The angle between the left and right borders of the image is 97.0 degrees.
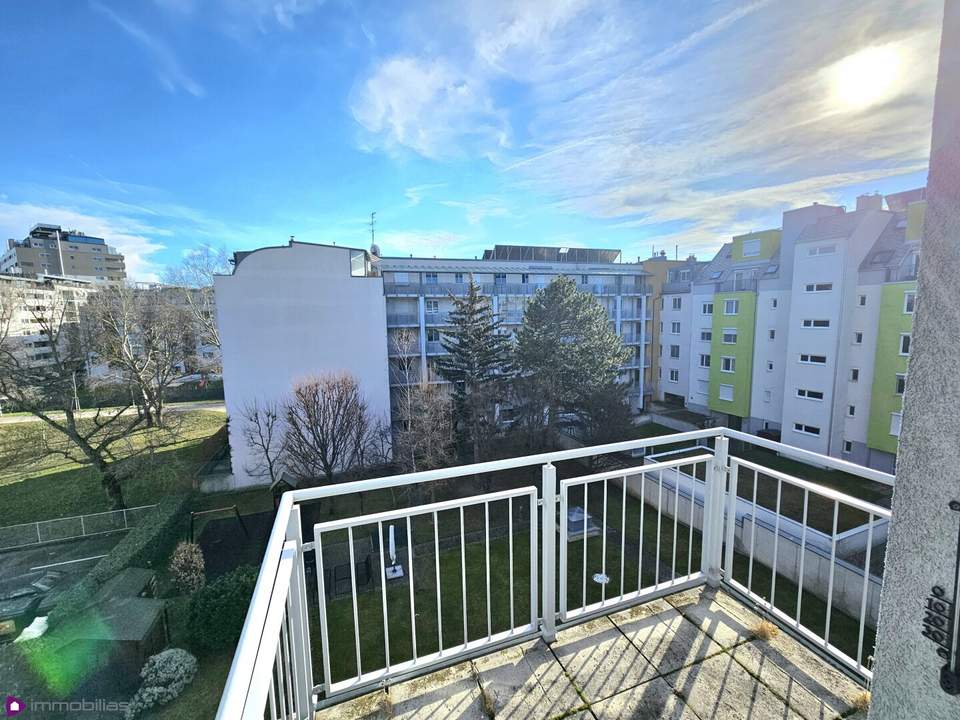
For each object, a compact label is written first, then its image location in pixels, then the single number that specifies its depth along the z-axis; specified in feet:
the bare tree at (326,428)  44.60
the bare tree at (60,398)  39.29
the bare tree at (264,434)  49.39
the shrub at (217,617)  24.85
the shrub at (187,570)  29.25
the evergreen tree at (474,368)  49.85
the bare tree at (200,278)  84.07
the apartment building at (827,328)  45.24
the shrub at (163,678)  21.04
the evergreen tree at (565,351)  52.26
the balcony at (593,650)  5.35
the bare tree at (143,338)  59.11
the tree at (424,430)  43.78
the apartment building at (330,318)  49.73
